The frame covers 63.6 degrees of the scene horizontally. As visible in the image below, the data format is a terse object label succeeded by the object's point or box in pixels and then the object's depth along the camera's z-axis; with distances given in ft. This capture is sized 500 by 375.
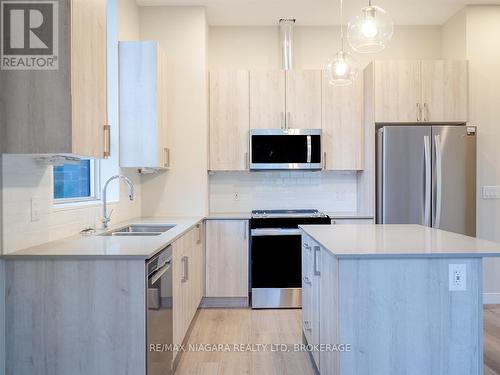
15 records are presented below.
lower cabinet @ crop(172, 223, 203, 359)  8.33
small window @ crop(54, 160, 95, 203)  8.98
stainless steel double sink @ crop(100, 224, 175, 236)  10.26
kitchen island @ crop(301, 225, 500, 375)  5.85
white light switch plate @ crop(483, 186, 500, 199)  13.21
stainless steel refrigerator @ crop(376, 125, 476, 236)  12.55
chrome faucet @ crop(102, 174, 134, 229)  9.14
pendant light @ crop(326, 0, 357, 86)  8.87
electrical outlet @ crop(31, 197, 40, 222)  6.81
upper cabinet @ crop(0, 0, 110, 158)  5.64
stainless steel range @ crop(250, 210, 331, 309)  12.75
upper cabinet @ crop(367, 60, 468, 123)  13.12
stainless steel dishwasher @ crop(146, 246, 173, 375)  6.23
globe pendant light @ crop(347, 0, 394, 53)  7.36
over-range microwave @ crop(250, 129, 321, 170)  13.60
